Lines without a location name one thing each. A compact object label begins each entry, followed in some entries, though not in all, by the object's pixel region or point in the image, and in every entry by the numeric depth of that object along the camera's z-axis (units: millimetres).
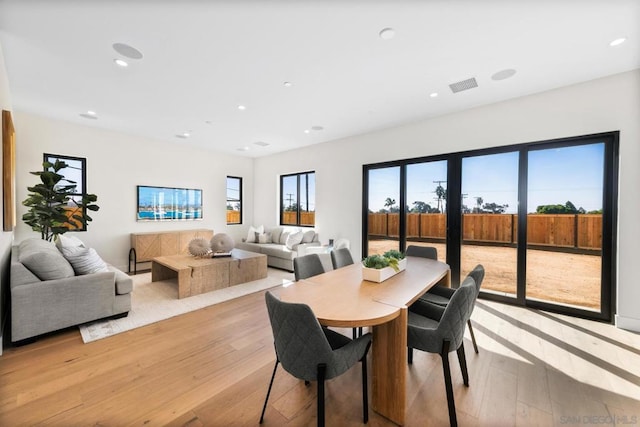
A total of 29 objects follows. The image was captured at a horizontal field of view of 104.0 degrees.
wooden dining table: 1429
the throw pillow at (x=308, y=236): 5742
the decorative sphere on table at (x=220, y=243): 4395
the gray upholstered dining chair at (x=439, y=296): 2330
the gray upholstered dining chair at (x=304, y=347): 1283
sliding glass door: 3051
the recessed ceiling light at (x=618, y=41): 2299
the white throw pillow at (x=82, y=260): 2834
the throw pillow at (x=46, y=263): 2523
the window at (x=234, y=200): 7148
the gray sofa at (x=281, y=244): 5422
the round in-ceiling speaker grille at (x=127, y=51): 2411
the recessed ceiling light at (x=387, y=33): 2174
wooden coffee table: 3746
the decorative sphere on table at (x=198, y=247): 4359
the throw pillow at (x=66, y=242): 3113
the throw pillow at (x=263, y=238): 6461
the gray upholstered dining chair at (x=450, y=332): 1547
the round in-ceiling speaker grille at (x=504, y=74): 2809
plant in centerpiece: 2074
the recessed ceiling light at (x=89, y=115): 4090
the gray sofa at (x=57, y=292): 2393
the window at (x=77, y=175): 4642
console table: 5137
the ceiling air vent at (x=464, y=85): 3045
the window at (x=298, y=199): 6352
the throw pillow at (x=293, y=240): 5574
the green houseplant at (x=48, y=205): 3668
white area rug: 2777
